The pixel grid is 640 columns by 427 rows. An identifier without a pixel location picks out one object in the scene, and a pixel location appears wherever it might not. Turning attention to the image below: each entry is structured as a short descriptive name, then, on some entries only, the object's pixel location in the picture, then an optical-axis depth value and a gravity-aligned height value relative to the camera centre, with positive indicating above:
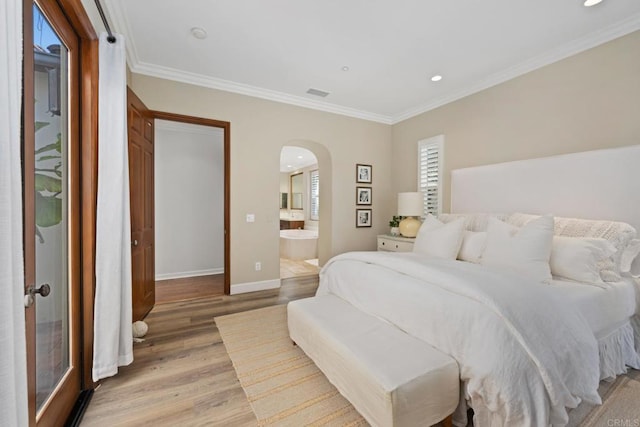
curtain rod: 1.79 +1.24
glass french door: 1.13 -0.01
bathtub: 6.11 -0.86
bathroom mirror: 9.20 +0.70
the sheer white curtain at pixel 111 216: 1.79 -0.06
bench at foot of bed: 1.30 -0.86
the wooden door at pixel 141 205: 2.63 +0.04
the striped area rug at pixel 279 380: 1.60 -1.23
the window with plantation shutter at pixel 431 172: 4.06 +0.62
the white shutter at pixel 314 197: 8.22 +0.40
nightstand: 3.89 -0.51
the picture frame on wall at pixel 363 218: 4.77 -0.14
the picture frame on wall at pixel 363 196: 4.75 +0.26
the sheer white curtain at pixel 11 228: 0.71 -0.06
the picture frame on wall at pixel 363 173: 4.72 +0.66
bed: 1.30 -0.52
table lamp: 4.06 +0.01
